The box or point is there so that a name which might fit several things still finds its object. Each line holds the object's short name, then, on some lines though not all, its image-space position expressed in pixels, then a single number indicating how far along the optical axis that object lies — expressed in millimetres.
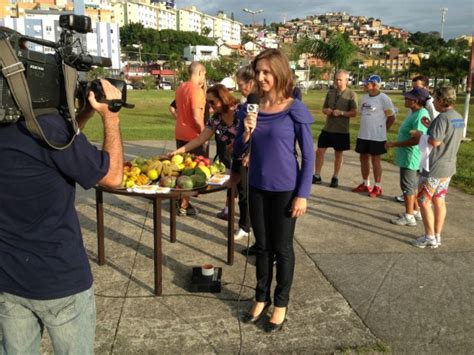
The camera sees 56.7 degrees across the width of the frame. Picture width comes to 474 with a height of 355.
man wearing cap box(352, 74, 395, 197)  7000
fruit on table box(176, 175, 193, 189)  3728
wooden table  3578
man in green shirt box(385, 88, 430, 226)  5523
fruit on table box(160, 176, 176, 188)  3760
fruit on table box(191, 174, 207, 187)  3832
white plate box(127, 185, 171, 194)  3566
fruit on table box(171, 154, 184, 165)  4305
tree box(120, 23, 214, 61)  147750
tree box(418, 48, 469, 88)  61594
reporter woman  3064
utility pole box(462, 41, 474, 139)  14000
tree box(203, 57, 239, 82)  93712
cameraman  1641
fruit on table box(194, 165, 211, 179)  3989
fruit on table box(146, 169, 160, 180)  3926
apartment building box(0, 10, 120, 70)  99500
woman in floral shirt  5034
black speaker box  3779
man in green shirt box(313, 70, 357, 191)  7312
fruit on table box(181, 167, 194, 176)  3983
